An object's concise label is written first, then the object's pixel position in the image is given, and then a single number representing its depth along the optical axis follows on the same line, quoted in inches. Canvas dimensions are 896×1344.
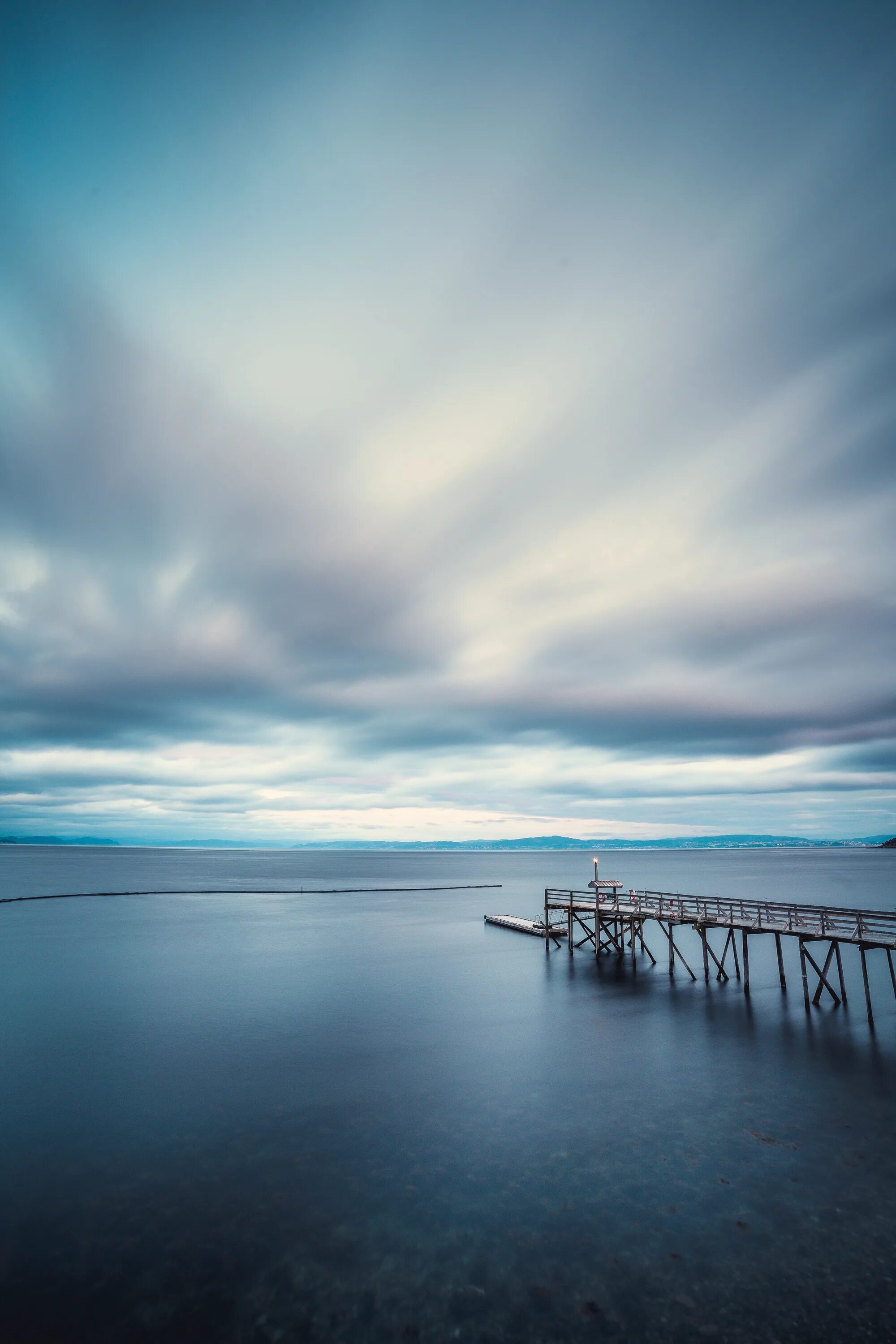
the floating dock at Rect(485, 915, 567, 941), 2042.3
